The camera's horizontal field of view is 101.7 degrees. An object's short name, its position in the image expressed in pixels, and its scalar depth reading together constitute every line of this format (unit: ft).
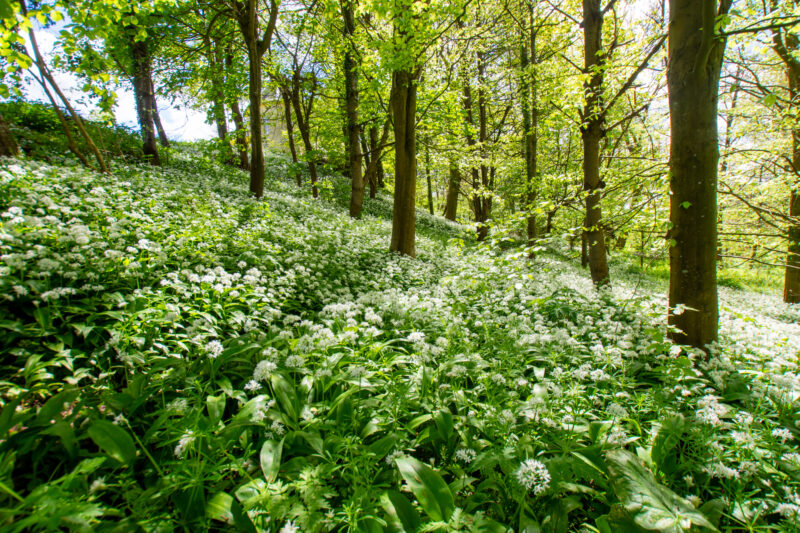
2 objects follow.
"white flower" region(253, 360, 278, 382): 7.91
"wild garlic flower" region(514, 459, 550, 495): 5.53
